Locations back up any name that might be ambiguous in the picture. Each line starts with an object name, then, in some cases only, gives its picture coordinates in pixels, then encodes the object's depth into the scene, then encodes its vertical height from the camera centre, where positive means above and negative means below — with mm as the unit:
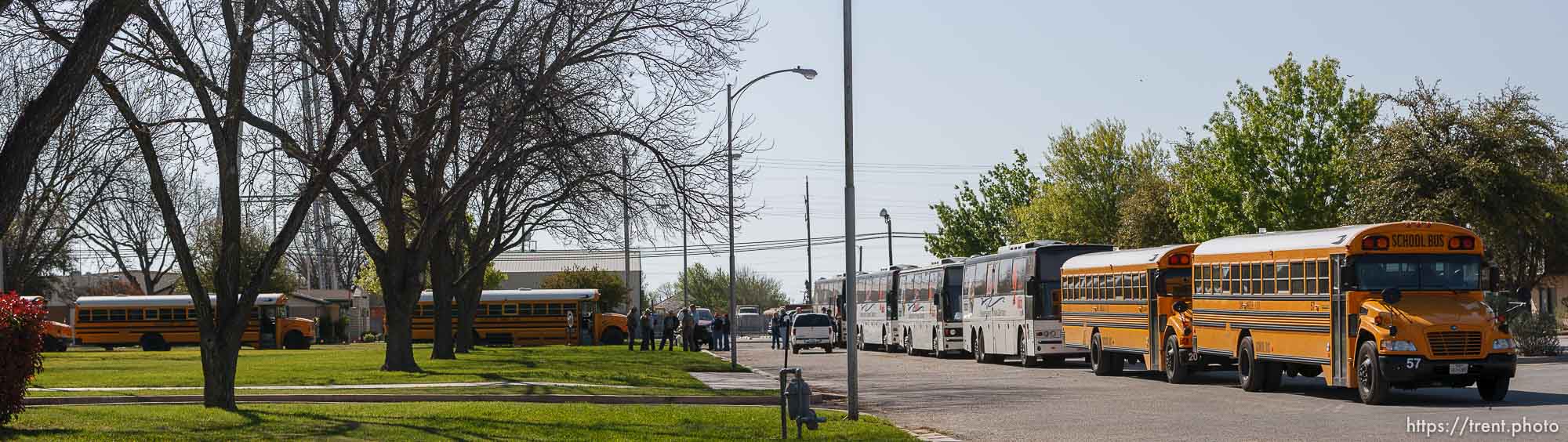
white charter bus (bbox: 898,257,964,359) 46000 -319
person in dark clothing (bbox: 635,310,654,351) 54312 -905
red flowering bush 16359 -427
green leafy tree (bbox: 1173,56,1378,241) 48219 +4421
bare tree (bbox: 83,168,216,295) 69938 +3770
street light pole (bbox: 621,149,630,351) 31797 +2104
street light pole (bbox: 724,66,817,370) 41625 +5263
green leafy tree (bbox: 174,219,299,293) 73375 +2692
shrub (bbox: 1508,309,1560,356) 34125 -863
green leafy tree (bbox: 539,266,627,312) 93688 +1150
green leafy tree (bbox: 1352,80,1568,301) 35562 +2851
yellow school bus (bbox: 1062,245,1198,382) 28172 -221
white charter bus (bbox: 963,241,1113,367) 36500 -126
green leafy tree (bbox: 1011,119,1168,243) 69625 +5097
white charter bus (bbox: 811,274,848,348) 61469 -51
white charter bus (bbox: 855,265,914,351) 54969 -388
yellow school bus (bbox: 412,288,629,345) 64125 -578
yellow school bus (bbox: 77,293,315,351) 63438 -770
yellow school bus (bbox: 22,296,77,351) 60969 -1243
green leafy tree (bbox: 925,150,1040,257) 81438 +4356
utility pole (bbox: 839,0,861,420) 18938 +1307
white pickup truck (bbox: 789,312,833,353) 54750 -1120
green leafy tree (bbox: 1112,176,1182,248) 62719 +3046
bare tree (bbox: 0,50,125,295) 24394 +3062
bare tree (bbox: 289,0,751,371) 25188 +3716
